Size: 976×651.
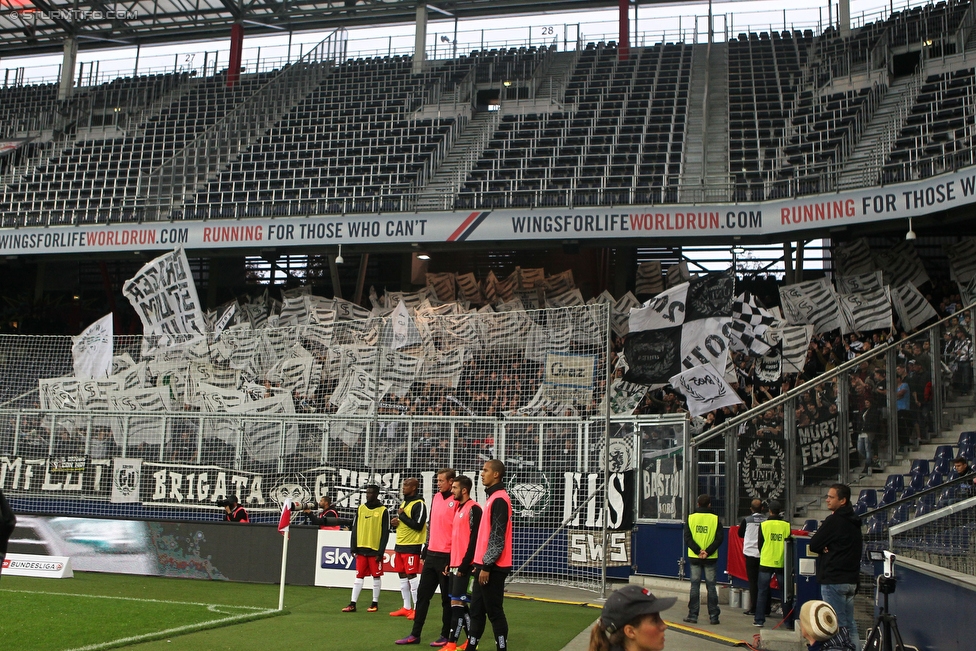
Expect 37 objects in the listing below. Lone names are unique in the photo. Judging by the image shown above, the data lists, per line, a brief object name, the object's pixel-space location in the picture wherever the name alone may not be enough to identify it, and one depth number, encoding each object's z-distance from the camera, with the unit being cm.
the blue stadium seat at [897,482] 1350
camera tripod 686
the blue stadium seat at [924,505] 977
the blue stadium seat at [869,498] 1349
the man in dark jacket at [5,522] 666
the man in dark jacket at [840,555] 867
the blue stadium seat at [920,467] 1377
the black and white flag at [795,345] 1867
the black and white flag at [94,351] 1755
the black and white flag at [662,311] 1614
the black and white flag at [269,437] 1574
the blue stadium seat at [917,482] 1337
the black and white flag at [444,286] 2450
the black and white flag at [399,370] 1577
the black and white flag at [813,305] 2008
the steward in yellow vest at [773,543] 1117
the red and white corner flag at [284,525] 1083
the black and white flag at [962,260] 1991
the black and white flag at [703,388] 1546
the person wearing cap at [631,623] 348
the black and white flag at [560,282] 2345
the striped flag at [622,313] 2120
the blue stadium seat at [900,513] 1109
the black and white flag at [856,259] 2105
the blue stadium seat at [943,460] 1342
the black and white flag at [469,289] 2436
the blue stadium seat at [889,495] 1333
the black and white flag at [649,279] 2367
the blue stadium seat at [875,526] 1098
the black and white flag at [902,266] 2095
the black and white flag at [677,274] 2378
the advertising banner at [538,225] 1884
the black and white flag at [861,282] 1980
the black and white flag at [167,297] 1884
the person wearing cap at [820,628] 620
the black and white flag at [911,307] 1950
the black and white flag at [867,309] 1917
